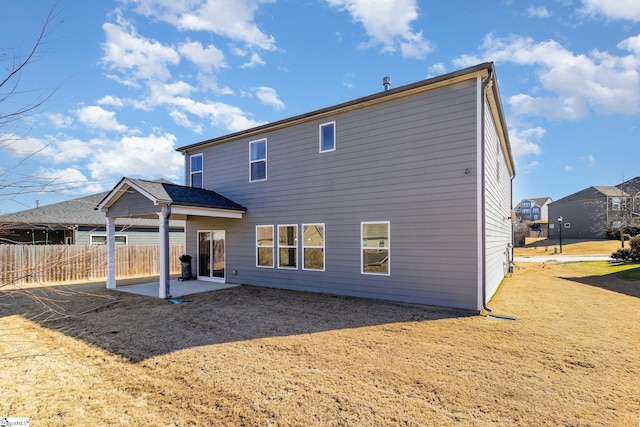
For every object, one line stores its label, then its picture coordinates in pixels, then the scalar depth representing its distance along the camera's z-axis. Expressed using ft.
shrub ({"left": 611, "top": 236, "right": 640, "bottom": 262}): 53.62
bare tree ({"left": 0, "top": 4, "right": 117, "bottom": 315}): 7.04
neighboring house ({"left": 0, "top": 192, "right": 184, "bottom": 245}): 51.90
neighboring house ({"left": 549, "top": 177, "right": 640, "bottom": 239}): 94.84
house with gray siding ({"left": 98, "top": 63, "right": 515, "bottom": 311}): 23.75
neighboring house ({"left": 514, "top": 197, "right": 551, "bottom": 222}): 206.58
